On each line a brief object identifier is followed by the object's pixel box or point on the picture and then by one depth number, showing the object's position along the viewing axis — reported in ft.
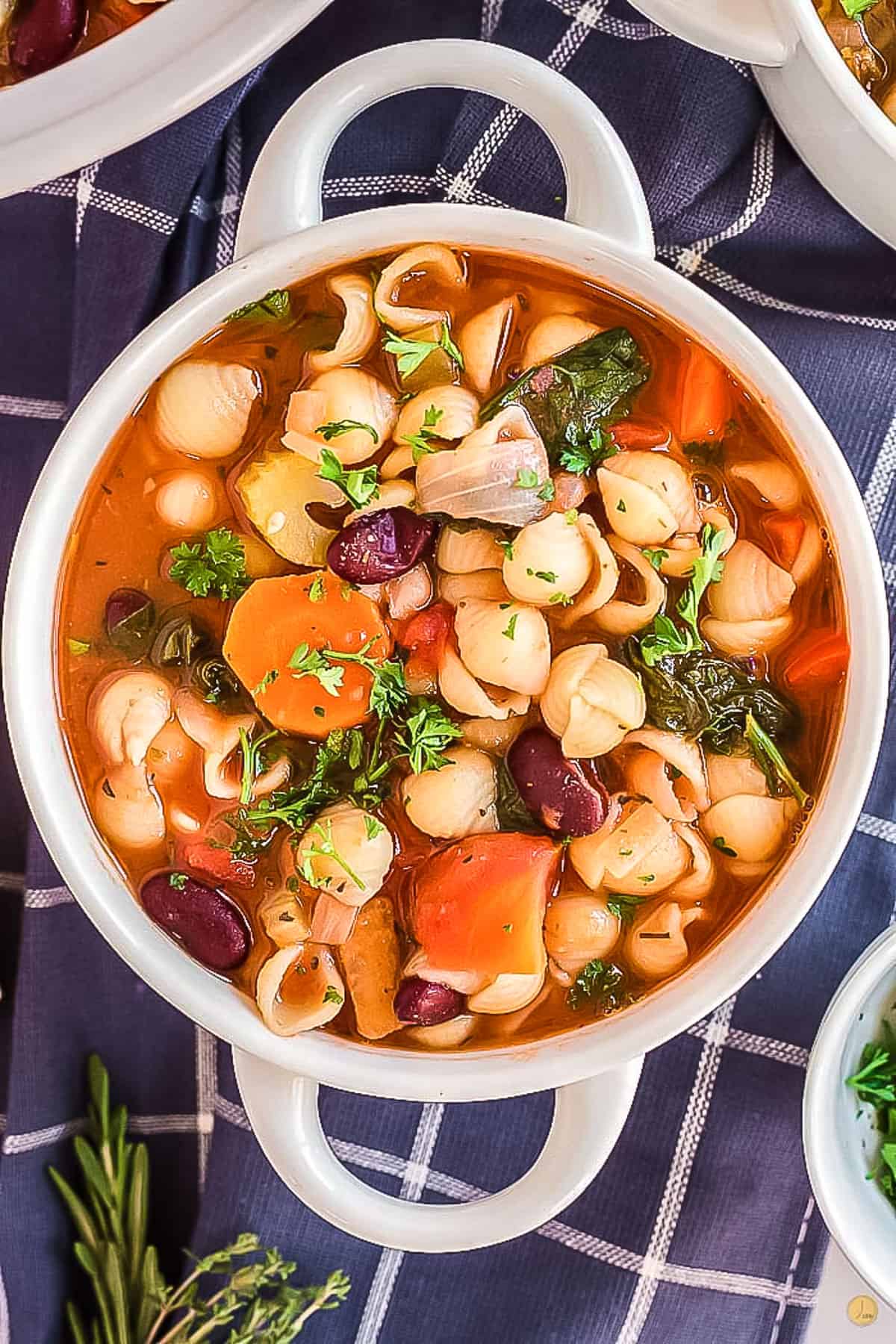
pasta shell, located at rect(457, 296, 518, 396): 1.67
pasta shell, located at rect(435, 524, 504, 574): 1.67
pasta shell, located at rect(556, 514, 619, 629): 1.67
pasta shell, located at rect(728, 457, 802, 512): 1.69
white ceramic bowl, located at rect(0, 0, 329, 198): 1.71
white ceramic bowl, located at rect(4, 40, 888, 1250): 1.66
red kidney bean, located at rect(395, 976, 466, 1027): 1.70
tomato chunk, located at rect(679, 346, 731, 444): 1.68
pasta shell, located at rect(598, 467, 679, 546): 1.66
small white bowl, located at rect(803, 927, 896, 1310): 1.75
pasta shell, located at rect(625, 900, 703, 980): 1.71
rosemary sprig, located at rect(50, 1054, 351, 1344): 1.87
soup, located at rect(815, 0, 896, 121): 1.68
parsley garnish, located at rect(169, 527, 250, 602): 1.69
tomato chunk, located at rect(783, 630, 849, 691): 1.69
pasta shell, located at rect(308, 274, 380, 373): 1.68
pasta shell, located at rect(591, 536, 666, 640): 1.67
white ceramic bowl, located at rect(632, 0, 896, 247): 1.63
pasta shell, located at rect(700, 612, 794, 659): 1.68
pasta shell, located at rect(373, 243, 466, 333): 1.67
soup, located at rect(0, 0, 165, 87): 1.71
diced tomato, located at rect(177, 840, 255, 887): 1.72
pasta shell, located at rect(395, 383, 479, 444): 1.66
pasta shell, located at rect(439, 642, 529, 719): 1.67
